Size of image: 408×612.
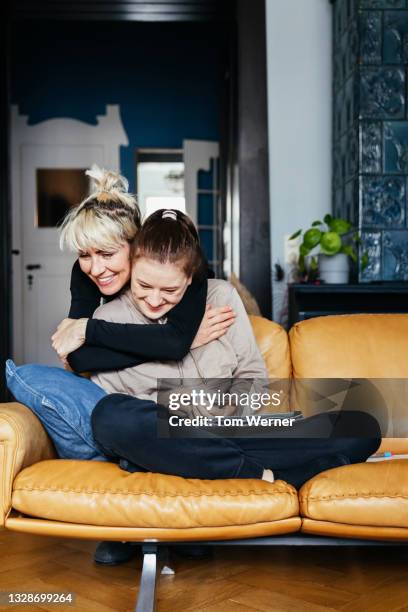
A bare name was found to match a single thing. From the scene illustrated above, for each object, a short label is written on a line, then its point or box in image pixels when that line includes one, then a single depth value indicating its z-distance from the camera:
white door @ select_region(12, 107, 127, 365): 6.20
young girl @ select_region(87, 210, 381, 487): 1.72
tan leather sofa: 1.61
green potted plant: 3.36
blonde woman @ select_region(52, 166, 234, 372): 1.90
